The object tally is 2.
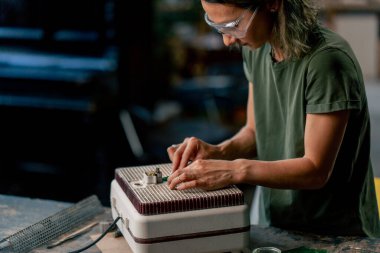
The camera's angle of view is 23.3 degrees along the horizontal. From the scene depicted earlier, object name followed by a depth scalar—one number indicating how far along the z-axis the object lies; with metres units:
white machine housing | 2.18
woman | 2.31
